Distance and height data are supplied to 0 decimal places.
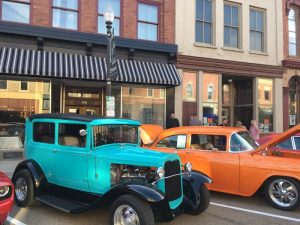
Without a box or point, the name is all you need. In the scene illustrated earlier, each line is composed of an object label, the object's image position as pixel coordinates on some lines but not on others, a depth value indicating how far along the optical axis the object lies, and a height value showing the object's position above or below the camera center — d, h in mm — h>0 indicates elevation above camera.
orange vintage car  4980 -883
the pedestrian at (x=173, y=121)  11003 -221
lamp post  6979 +1788
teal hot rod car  3708 -951
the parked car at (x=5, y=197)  3551 -1132
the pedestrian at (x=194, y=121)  11391 -224
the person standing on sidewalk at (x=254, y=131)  10266 -569
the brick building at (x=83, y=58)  9659 +2245
